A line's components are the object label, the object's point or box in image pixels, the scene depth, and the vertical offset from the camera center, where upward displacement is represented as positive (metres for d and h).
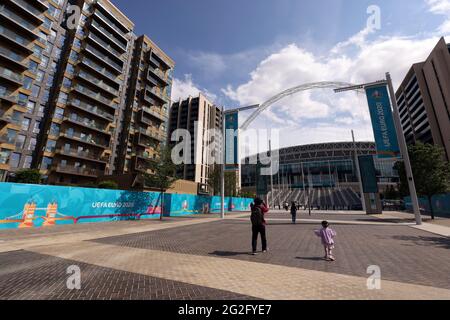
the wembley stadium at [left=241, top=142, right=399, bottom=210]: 67.62 +14.24
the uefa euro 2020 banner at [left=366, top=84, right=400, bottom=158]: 15.81 +6.31
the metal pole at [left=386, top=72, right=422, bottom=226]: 15.53 +3.91
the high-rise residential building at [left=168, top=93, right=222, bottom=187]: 82.69 +30.93
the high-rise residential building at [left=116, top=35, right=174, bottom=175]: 46.16 +23.57
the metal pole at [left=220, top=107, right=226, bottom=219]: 23.66 +4.48
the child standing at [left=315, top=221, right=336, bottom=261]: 6.52 -1.08
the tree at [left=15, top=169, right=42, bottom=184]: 23.98 +2.76
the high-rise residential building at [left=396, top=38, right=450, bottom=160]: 52.35 +31.22
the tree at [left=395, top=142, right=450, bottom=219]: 18.47 +3.24
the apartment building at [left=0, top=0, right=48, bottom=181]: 29.66 +18.40
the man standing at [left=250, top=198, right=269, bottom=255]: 7.21 -0.60
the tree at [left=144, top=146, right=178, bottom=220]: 21.70 +3.26
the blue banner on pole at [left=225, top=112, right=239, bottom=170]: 23.13 +6.96
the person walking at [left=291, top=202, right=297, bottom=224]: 17.27 -0.55
